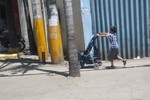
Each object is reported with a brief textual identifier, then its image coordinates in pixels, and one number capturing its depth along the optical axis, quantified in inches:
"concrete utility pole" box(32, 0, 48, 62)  503.5
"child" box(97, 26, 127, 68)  432.5
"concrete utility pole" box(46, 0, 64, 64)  468.4
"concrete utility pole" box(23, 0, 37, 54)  592.3
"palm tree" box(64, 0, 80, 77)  391.9
